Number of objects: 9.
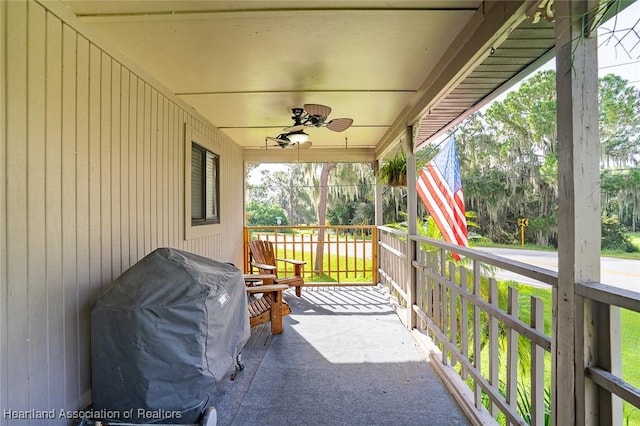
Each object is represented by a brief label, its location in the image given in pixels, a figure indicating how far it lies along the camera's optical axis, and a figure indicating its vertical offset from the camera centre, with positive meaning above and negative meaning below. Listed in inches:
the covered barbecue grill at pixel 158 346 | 58.2 -25.3
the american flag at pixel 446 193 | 142.2 +10.1
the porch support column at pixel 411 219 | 128.3 -2.2
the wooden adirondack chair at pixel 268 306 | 121.6 -38.6
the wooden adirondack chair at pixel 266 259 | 173.9 -26.8
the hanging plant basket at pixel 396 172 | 149.4 +20.8
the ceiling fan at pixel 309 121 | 111.3 +36.5
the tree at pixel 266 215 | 633.7 -2.0
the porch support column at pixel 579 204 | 44.0 +1.4
